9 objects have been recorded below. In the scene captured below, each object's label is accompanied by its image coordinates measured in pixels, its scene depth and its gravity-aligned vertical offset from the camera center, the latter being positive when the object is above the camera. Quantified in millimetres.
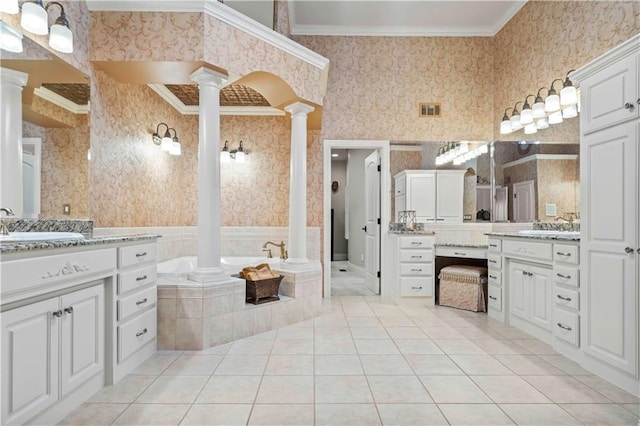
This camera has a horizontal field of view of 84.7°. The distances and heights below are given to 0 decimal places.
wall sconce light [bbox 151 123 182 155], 4090 +849
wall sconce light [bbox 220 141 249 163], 4719 +805
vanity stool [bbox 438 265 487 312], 3902 -822
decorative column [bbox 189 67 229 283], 2801 +262
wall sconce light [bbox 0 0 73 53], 1991 +1148
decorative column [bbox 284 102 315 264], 3656 +286
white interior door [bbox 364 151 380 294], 4867 -109
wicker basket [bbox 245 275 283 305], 3152 -701
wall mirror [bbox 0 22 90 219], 2213 +560
